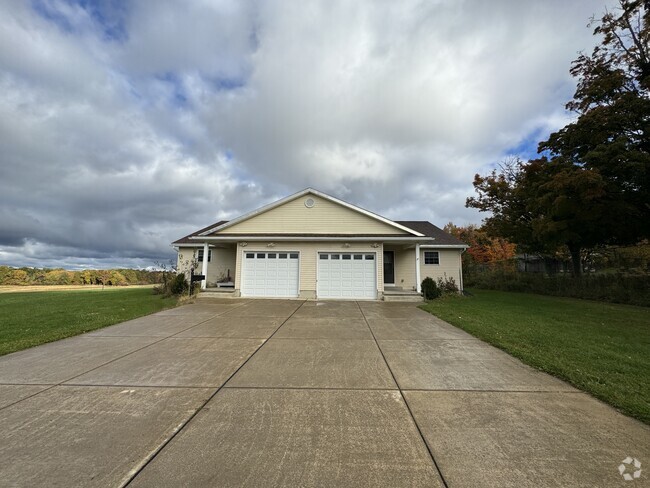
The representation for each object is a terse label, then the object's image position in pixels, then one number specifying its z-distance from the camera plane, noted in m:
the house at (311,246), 15.03
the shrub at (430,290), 15.07
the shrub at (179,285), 15.47
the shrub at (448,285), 17.69
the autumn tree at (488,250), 33.50
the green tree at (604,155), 12.04
